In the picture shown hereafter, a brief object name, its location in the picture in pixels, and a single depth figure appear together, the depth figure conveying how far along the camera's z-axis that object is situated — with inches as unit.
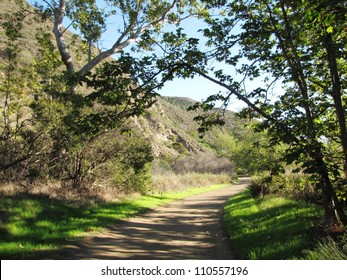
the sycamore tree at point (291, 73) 245.9
